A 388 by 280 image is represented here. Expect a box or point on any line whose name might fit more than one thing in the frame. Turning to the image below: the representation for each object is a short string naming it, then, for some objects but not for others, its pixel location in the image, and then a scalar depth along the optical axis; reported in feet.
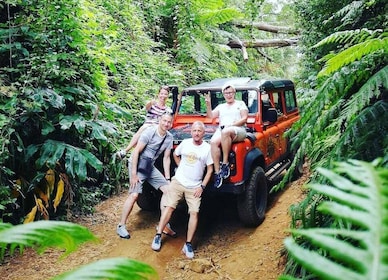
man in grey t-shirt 15.05
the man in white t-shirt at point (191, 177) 14.42
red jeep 14.83
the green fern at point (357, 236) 1.43
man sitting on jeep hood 14.39
